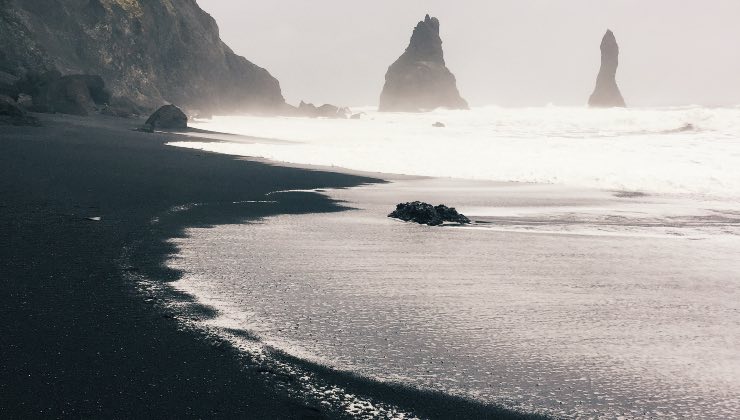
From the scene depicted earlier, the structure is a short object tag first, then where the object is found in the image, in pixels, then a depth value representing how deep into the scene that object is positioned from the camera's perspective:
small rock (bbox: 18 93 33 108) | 39.08
